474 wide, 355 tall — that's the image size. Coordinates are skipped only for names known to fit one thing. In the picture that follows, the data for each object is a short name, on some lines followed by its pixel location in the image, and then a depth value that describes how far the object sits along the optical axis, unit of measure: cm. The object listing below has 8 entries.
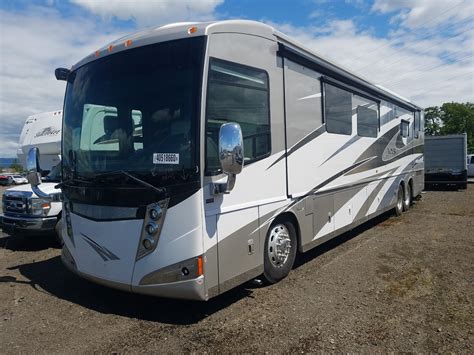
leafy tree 5422
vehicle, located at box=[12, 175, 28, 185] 4017
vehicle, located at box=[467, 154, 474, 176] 2502
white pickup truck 723
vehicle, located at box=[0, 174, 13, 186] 4038
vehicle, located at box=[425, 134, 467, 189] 1814
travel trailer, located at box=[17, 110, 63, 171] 1045
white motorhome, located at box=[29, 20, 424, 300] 380
